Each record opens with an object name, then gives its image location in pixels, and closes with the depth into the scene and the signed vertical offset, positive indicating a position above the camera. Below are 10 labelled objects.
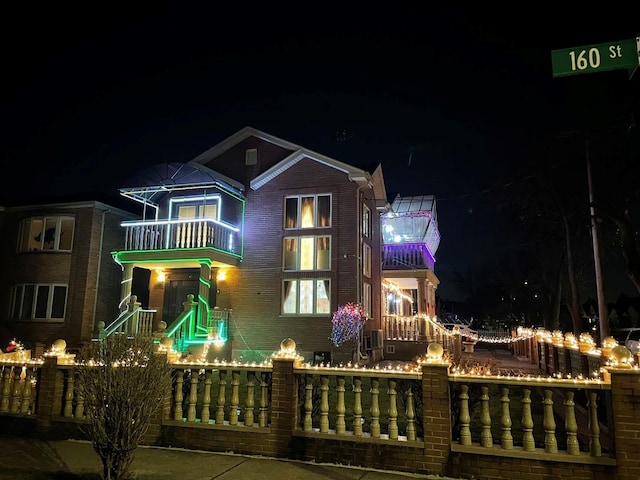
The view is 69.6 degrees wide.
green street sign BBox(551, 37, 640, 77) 5.83 +3.46
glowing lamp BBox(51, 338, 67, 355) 7.50 -0.37
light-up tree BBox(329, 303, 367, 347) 16.33 +0.14
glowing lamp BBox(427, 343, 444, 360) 5.79 -0.27
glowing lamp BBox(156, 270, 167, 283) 19.31 +2.09
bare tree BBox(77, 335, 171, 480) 4.86 -0.76
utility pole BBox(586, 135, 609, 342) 14.39 +1.59
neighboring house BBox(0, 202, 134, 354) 18.92 +2.21
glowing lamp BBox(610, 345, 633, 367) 5.20 -0.27
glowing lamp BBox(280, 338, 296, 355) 6.59 -0.28
